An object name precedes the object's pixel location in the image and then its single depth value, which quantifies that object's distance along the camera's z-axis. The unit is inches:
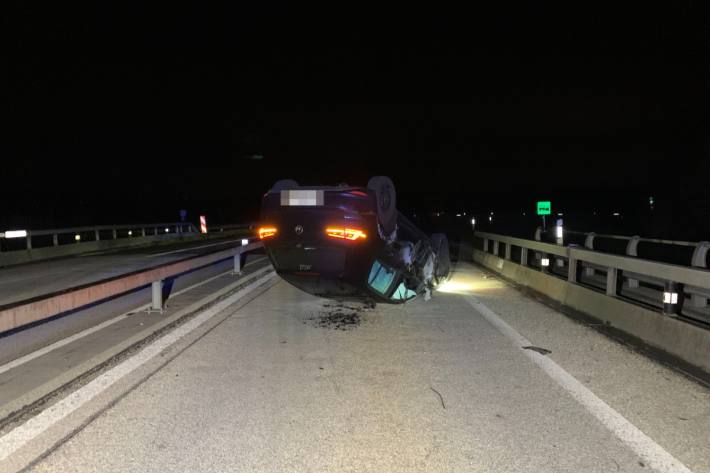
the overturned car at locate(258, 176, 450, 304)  331.0
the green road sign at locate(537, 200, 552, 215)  724.5
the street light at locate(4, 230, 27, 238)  724.3
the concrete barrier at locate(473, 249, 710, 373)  237.3
